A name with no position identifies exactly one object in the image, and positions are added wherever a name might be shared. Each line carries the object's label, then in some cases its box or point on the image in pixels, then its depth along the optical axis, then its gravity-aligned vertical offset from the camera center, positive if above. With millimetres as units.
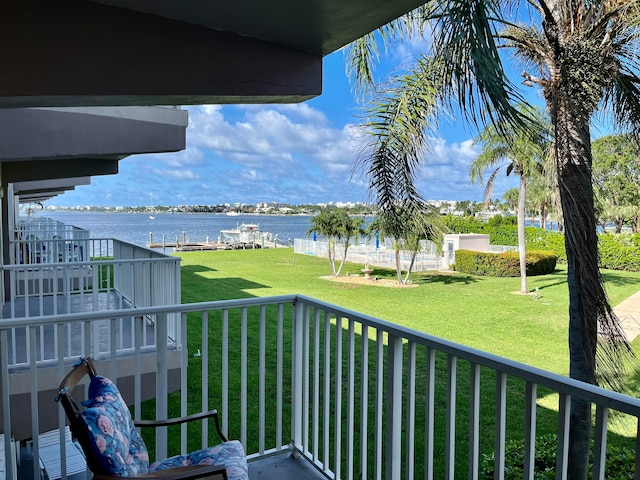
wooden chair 1663 -865
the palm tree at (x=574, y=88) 2697 +918
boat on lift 36312 -1307
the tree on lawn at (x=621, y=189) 16509 +1381
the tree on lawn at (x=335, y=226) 18109 -238
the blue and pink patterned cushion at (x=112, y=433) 1682 -803
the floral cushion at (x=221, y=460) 1972 -1042
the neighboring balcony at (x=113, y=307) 4254 -1236
